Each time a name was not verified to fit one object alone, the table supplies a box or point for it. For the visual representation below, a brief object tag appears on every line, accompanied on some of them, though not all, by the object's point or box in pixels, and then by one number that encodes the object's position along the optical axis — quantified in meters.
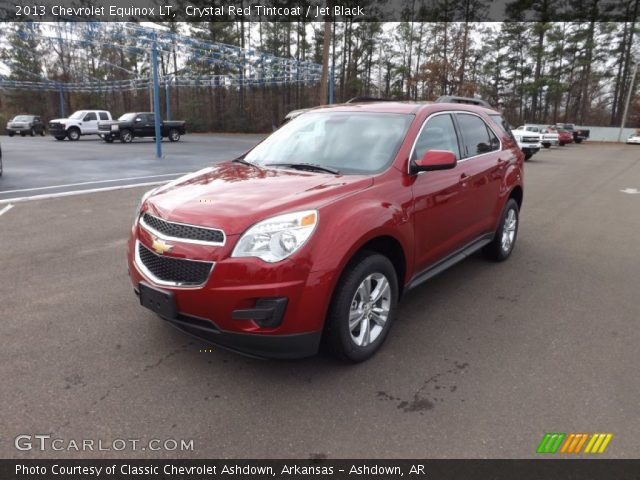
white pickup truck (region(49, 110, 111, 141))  30.06
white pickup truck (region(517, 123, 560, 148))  30.50
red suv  2.66
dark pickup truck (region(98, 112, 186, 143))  27.19
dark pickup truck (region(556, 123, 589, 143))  41.14
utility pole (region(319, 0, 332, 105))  17.73
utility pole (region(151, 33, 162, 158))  17.12
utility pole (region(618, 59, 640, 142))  45.66
